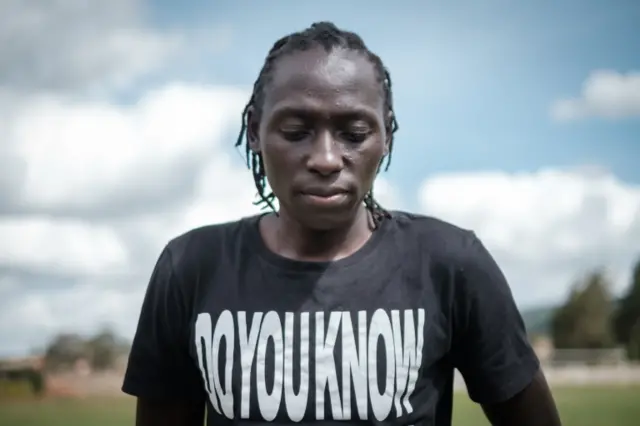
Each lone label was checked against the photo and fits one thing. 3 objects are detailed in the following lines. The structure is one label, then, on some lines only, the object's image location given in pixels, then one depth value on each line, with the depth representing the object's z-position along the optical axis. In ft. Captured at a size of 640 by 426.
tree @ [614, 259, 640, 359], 53.05
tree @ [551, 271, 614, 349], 66.23
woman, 4.42
